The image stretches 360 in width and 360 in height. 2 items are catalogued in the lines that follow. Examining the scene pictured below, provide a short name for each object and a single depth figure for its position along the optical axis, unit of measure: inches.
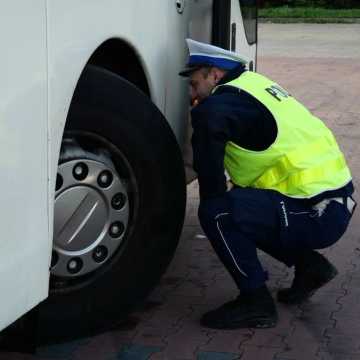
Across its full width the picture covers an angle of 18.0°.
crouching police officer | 181.6
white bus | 130.1
